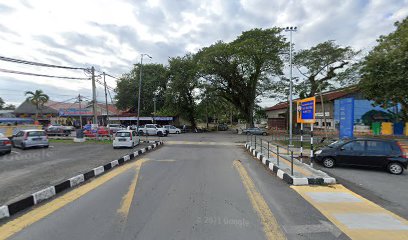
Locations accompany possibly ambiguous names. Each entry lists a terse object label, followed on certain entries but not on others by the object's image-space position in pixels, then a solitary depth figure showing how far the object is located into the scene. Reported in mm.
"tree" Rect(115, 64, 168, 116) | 55219
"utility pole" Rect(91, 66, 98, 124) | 24014
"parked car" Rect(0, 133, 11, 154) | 14258
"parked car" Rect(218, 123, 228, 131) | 65106
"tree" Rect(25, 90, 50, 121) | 54250
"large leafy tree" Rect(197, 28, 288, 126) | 39844
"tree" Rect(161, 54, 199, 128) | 48438
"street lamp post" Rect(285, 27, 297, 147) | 21084
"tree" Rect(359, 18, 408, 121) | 14477
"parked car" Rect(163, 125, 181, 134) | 43431
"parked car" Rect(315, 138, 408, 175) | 10492
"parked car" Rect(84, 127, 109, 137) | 27119
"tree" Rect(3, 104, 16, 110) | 93381
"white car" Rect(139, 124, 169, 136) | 35066
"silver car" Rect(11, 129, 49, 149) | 17500
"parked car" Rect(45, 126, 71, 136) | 32312
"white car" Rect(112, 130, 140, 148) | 18242
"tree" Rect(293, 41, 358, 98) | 34688
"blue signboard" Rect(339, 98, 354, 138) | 19105
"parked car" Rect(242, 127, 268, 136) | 40825
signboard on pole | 11164
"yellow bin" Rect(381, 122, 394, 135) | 35056
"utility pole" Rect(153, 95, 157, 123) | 50912
